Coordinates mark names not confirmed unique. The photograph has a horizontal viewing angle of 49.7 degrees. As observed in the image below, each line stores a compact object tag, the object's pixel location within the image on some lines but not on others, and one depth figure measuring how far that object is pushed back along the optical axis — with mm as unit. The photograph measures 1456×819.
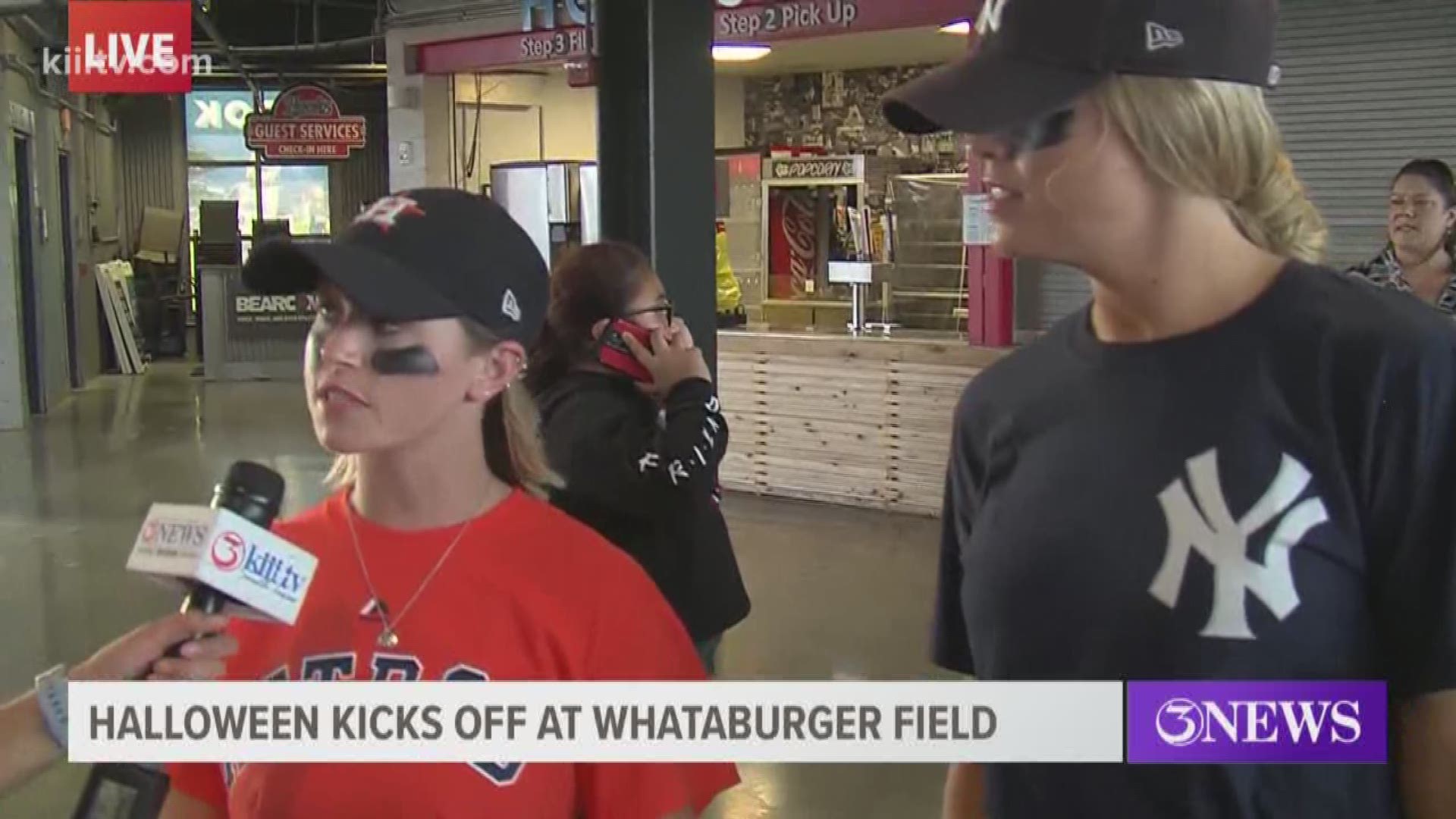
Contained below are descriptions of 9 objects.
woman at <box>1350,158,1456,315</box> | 5352
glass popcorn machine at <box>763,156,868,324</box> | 10648
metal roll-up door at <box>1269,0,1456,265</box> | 7359
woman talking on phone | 3055
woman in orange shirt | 1649
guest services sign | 18234
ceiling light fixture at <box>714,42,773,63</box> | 10234
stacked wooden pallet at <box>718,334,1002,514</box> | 8445
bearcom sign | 17312
